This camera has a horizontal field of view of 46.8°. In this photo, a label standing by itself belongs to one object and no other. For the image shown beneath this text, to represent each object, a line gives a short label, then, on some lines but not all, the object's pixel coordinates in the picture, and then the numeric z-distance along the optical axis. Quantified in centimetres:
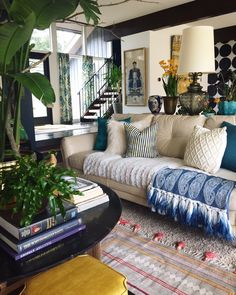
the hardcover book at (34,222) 104
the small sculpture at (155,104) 336
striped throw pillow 280
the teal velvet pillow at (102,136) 327
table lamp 262
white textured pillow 227
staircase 914
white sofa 250
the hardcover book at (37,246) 101
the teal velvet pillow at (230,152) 231
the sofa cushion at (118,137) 307
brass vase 323
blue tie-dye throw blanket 190
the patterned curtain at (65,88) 859
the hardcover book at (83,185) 152
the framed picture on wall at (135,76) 640
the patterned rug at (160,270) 161
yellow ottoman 100
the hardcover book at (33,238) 102
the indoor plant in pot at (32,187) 103
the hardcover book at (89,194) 146
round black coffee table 94
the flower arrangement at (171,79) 317
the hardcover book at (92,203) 145
